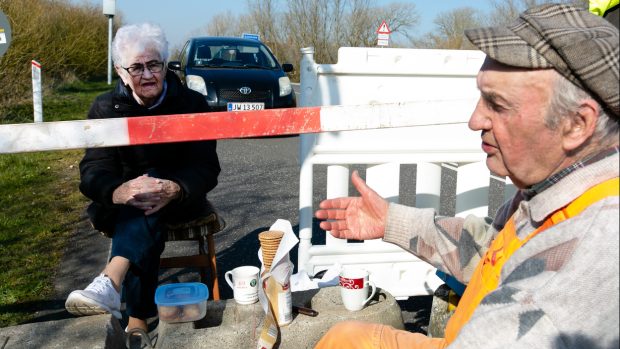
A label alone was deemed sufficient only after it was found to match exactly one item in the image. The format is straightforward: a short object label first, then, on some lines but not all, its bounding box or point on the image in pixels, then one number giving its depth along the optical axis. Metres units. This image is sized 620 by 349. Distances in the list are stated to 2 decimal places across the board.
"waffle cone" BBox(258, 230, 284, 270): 2.64
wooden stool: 3.52
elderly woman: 3.16
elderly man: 1.18
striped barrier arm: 2.24
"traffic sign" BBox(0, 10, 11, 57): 5.88
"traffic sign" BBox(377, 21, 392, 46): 23.05
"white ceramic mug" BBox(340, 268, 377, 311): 2.73
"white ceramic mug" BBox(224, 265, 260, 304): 2.76
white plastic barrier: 3.32
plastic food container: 2.63
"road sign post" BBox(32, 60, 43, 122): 10.28
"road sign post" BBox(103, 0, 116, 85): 24.42
